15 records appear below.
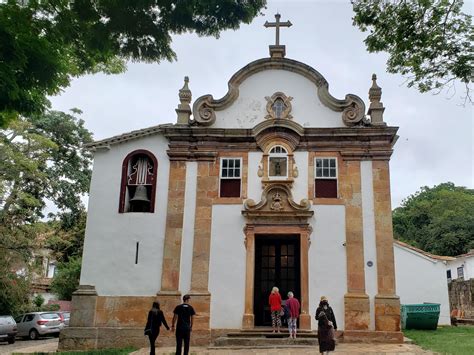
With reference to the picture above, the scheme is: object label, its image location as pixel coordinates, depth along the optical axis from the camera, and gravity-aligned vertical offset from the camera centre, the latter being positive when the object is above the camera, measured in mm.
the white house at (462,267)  32500 +2786
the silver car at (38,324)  21984 -1231
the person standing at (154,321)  11445 -478
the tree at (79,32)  6570 +3816
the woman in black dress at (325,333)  10820 -611
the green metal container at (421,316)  18750 -316
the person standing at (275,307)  13844 -99
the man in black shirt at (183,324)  10773 -507
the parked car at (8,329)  20547 -1366
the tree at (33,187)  22953 +5817
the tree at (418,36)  8078 +4574
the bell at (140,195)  15525 +3267
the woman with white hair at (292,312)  13327 -211
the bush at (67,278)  30888 +1235
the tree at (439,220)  40062 +7726
